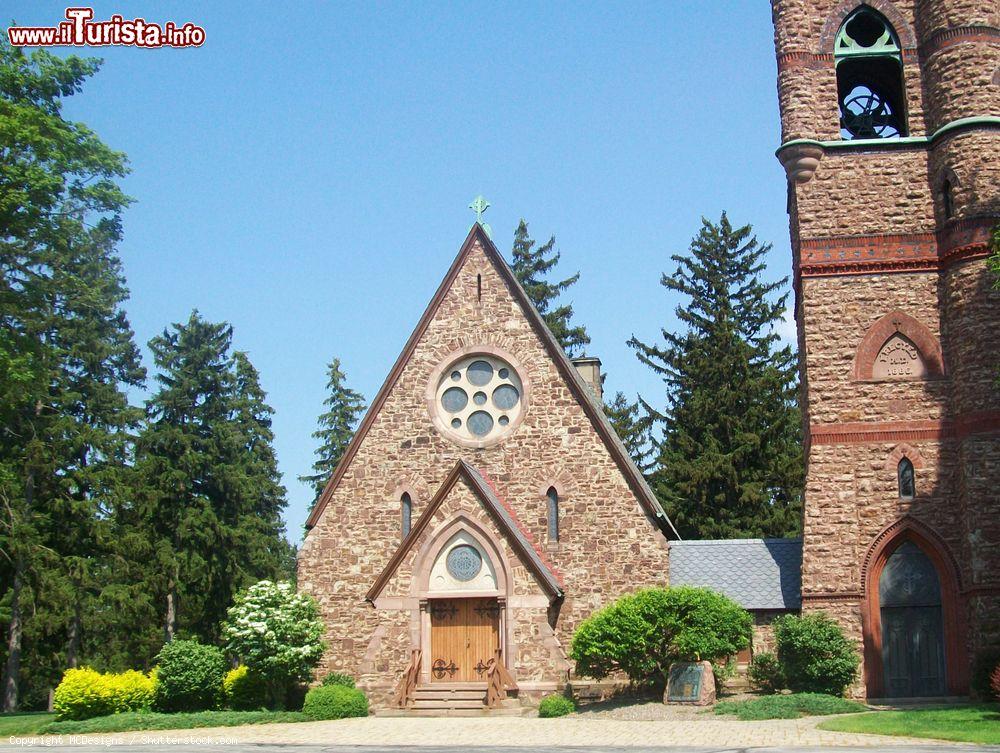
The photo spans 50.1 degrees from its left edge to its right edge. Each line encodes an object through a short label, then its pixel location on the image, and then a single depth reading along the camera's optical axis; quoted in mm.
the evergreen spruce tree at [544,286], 50438
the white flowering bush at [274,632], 23156
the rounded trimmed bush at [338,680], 23750
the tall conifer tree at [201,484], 39125
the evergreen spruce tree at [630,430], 48291
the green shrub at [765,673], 22672
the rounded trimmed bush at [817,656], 21562
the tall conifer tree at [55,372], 23062
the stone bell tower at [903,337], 22156
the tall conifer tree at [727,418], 41531
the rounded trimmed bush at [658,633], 21250
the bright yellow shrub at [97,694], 21641
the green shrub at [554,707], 21394
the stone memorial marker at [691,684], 20938
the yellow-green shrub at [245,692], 24219
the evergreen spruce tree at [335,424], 54219
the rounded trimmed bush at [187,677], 23219
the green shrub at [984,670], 20750
